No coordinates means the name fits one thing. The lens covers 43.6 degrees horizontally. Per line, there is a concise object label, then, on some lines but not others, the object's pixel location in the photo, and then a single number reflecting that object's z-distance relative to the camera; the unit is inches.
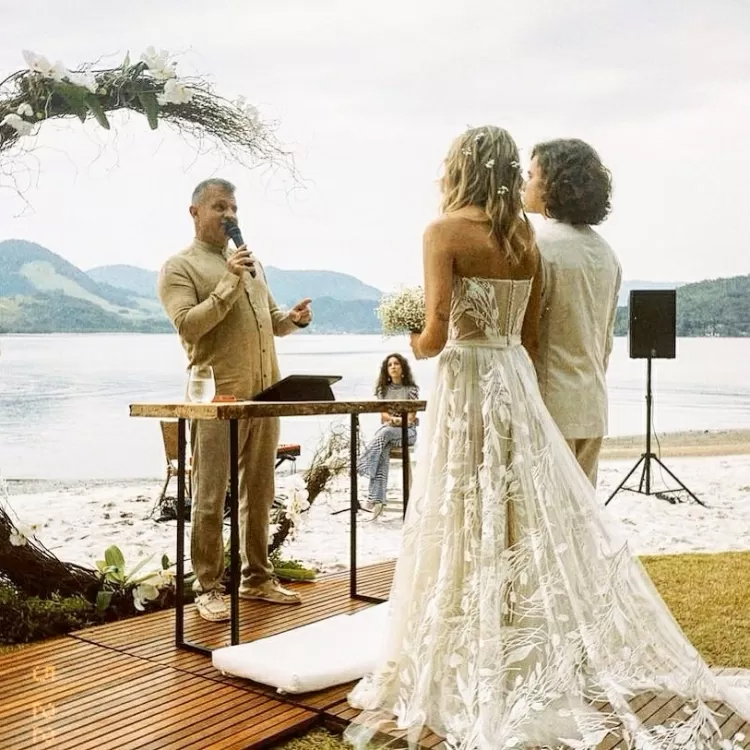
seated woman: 264.1
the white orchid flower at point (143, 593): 142.7
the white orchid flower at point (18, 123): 129.5
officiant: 137.3
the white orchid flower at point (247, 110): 148.3
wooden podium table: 112.3
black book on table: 120.8
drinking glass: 118.8
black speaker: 250.4
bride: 92.7
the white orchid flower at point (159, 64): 136.2
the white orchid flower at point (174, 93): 137.7
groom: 103.1
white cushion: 106.6
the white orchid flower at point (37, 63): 130.0
